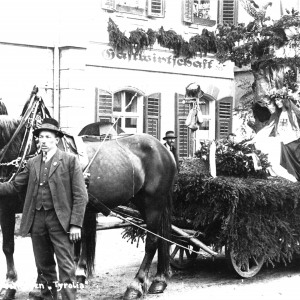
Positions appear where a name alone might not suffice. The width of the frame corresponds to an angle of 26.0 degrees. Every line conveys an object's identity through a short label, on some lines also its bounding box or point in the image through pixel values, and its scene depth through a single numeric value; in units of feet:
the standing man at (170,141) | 38.88
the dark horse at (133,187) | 20.02
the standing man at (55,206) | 16.79
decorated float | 22.75
